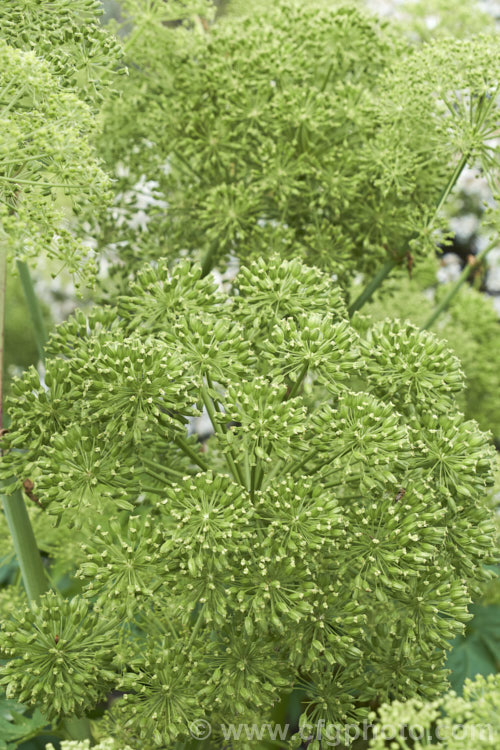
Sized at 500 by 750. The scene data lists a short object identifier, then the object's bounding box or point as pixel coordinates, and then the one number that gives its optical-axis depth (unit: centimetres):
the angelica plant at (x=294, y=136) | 88
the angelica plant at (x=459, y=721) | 69
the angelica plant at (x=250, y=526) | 76
